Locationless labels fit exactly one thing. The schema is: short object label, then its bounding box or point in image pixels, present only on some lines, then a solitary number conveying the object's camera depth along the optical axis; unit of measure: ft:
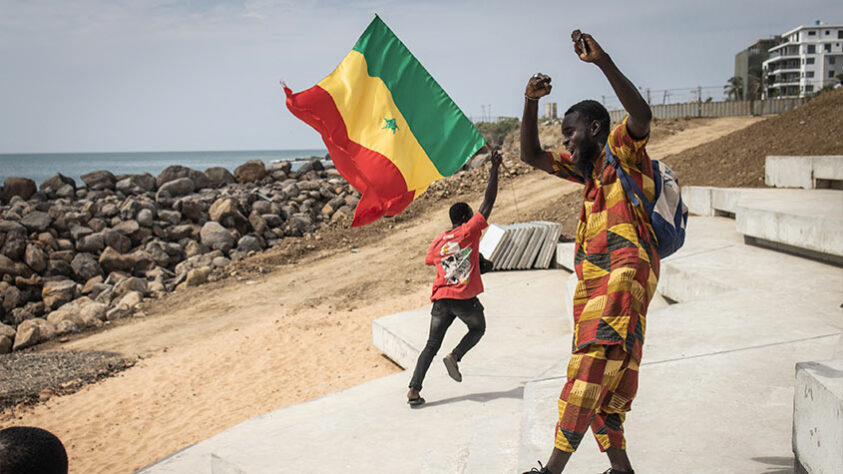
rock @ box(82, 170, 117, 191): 82.62
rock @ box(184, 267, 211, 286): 50.21
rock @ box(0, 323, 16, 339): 39.08
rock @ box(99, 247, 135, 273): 55.07
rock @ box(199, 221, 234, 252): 58.65
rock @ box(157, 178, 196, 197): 80.02
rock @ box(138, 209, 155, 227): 63.05
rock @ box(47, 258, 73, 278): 54.29
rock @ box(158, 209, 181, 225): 65.16
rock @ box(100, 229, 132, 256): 58.80
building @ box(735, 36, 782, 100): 302.37
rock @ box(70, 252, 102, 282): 54.24
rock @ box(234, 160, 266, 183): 92.38
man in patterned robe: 8.36
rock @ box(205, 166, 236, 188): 90.02
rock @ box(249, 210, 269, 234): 62.44
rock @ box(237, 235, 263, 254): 57.57
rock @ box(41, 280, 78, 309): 49.06
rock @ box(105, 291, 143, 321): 43.29
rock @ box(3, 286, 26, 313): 48.21
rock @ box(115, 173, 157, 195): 79.91
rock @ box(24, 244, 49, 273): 54.08
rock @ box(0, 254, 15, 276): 51.80
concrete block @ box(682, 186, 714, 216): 34.88
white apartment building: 292.81
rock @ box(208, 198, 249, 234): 63.67
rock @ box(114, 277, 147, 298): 48.78
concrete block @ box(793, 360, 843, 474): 7.46
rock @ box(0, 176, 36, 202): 78.95
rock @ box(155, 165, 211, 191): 85.46
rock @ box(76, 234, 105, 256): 58.34
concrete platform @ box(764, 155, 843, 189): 31.24
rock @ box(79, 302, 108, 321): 42.39
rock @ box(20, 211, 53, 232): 60.39
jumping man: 15.90
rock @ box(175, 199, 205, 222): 66.74
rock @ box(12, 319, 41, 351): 38.01
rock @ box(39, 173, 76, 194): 81.10
